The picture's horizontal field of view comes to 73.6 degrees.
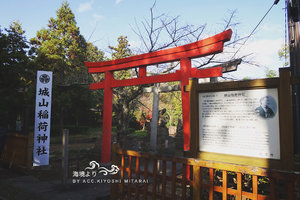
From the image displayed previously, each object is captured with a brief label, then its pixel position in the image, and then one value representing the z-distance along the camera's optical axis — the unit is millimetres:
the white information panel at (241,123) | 2252
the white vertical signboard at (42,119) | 6438
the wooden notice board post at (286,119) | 2100
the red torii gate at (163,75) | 5379
